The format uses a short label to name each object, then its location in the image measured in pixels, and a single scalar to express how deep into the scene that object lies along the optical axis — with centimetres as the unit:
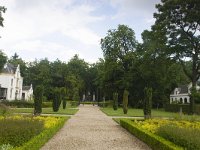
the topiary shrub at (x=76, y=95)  5617
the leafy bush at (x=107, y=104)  4347
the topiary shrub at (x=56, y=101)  2373
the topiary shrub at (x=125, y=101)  2447
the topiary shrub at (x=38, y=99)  1812
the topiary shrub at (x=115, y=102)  3204
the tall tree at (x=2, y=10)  2087
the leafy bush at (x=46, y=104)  3228
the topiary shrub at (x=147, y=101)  1770
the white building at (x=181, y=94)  4761
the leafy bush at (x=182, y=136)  621
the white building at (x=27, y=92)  5453
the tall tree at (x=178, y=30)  2547
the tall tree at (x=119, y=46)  4047
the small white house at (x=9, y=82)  4024
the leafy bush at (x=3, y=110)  1346
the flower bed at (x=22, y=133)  710
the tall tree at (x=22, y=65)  6292
